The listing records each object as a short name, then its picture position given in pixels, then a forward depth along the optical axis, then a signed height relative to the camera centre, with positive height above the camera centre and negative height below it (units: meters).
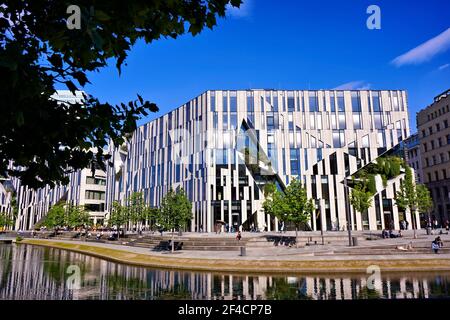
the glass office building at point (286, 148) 63.53 +12.51
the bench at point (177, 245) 37.27 -3.35
